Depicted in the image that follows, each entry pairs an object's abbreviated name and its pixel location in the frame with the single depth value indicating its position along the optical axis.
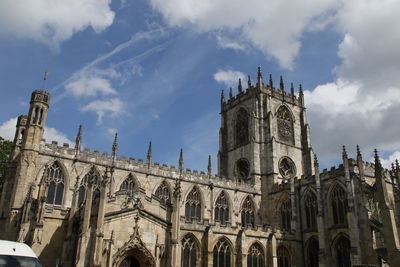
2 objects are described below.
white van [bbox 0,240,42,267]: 8.67
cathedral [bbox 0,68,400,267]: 22.42
